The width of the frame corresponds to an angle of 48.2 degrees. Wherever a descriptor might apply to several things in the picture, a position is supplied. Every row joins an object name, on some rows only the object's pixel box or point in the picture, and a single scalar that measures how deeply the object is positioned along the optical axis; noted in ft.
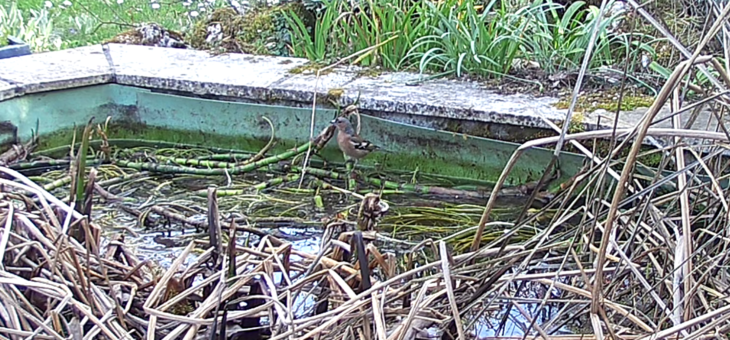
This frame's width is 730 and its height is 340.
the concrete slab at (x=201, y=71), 10.18
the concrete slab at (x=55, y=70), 10.39
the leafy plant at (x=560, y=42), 10.14
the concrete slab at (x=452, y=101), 8.71
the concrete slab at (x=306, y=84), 9.87
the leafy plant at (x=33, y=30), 15.48
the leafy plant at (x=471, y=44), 10.31
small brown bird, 9.02
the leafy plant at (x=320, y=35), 11.69
